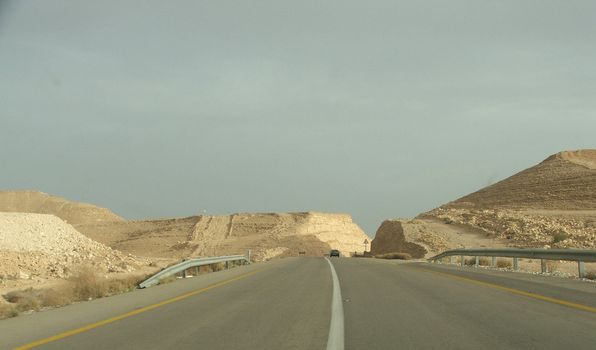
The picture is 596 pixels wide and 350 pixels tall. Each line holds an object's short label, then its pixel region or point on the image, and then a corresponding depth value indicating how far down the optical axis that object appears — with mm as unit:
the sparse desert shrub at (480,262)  36791
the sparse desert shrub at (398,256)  60844
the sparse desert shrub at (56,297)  15672
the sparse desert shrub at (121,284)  19450
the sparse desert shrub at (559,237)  58631
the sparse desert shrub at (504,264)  33512
